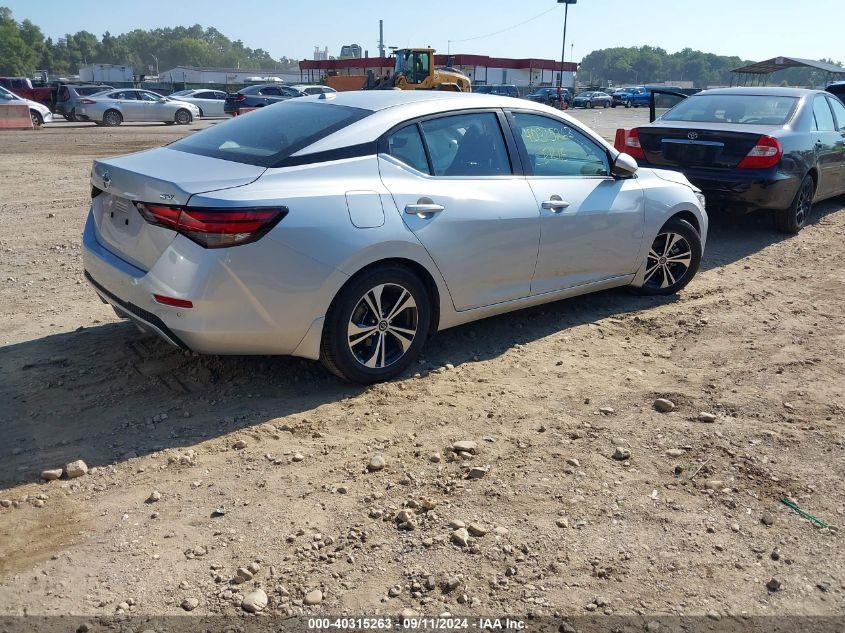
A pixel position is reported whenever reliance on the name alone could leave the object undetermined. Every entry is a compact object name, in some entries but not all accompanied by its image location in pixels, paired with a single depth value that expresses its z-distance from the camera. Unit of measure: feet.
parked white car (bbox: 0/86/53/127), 82.53
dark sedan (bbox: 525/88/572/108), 171.59
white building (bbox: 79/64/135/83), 290.56
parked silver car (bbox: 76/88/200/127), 91.25
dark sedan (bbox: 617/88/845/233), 27.20
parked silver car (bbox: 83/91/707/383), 12.82
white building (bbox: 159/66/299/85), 363.85
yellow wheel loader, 103.43
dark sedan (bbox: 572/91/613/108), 196.65
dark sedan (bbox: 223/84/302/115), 104.42
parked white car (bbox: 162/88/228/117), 115.52
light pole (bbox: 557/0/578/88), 194.35
